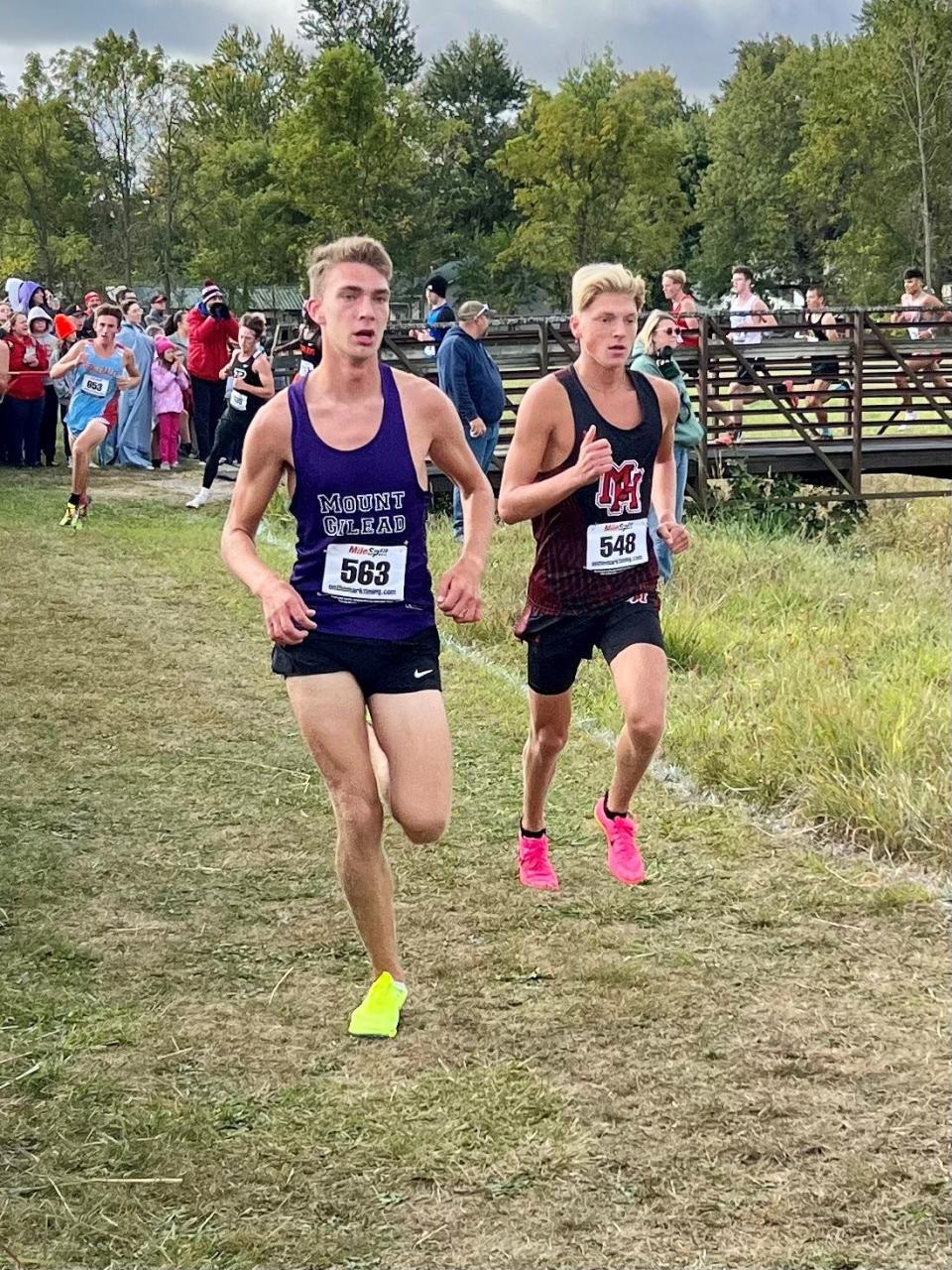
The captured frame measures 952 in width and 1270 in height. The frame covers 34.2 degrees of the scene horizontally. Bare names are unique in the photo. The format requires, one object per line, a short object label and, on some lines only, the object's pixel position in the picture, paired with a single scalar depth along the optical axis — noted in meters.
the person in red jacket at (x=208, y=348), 19.05
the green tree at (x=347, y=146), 49.47
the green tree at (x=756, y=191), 67.88
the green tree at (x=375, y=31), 85.25
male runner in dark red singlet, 5.25
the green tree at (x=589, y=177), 54.34
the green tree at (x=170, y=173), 44.94
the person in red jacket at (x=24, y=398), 18.69
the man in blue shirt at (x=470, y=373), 12.53
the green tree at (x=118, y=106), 43.22
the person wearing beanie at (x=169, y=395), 20.02
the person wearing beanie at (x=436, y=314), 16.92
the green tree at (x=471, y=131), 70.88
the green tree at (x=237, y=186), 49.47
